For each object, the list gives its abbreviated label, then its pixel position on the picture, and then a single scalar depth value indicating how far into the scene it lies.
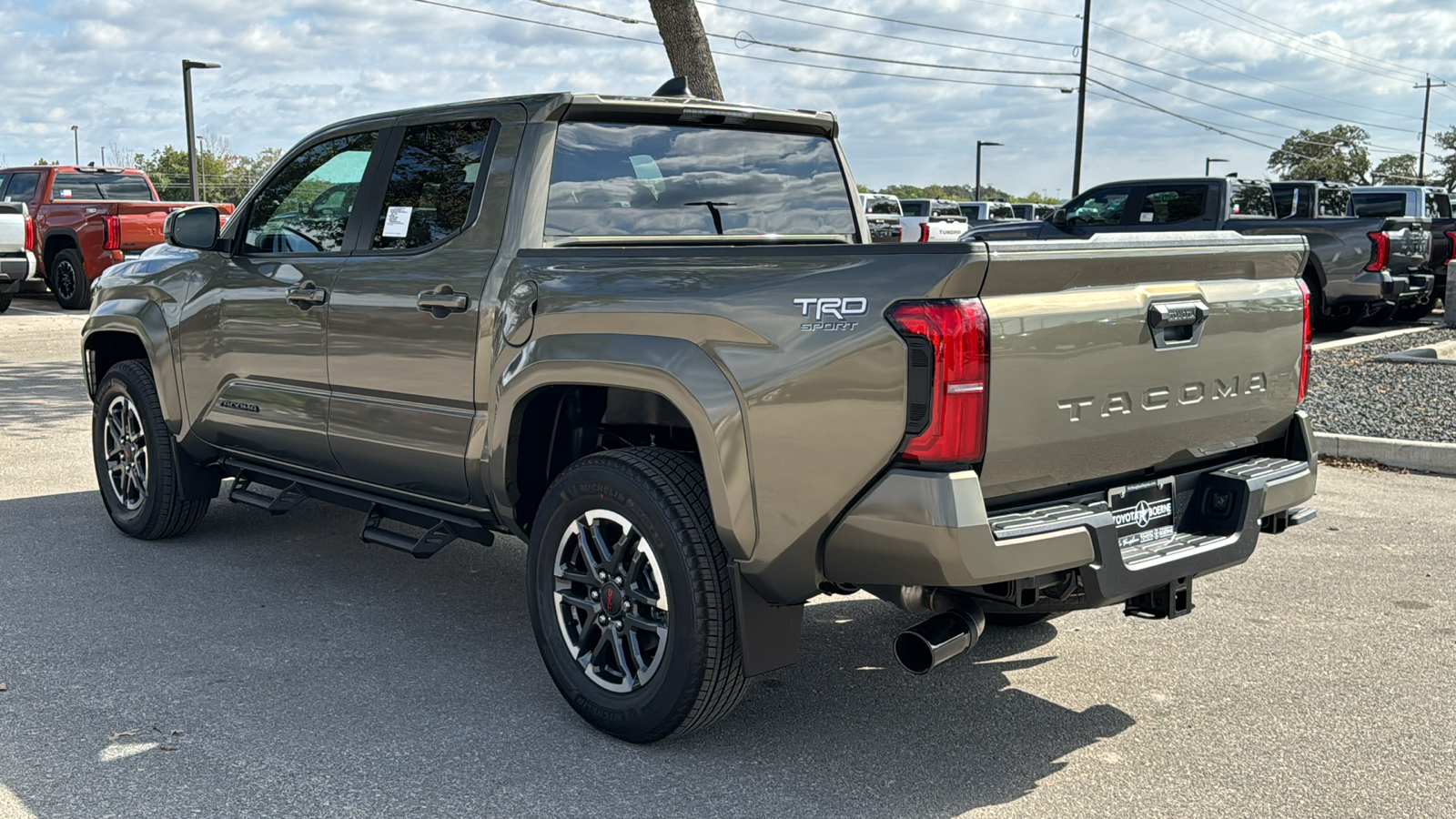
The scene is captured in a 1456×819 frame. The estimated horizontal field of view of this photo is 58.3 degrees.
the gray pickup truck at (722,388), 3.28
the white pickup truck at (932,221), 26.95
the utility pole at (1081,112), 40.72
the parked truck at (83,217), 18.55
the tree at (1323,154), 83.25
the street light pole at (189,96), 29.66
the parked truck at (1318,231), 15.22
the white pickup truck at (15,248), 17.44
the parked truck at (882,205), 32.59
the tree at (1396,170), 82.44
